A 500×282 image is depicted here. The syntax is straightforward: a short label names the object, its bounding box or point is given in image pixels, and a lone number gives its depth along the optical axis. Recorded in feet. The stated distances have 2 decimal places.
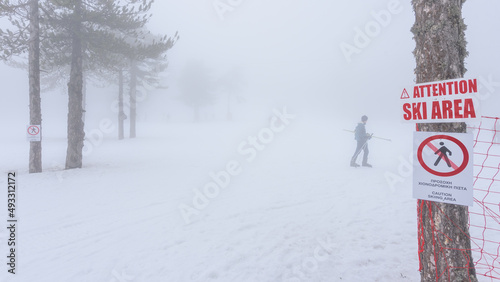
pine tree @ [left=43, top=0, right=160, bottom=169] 32.99
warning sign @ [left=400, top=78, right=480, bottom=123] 7.59
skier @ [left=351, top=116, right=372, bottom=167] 36.11
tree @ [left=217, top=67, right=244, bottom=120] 165.49
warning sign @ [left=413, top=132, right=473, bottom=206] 7.81
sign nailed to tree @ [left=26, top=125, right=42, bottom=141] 30.35
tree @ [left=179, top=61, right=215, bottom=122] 146.72
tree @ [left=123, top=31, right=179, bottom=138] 72.54
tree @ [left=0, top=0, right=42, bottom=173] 30.32
